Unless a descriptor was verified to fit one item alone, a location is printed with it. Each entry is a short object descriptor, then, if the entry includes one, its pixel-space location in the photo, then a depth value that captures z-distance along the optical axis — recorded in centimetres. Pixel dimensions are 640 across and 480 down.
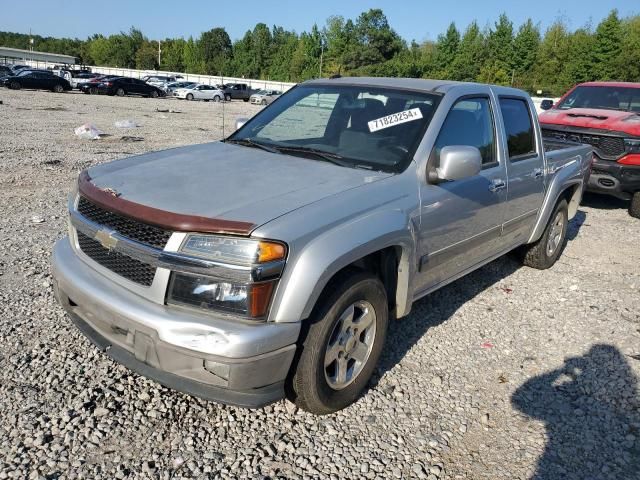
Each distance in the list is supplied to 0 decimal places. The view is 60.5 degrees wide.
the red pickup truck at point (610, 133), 784
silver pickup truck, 246
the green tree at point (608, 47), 5512
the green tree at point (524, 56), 6369
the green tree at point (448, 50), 7194
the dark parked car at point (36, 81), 3344
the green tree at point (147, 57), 10788
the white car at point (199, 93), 4153
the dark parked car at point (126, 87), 3641
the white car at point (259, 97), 4388
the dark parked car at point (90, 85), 3594
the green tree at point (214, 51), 10212
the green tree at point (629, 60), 5322
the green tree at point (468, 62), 6750
